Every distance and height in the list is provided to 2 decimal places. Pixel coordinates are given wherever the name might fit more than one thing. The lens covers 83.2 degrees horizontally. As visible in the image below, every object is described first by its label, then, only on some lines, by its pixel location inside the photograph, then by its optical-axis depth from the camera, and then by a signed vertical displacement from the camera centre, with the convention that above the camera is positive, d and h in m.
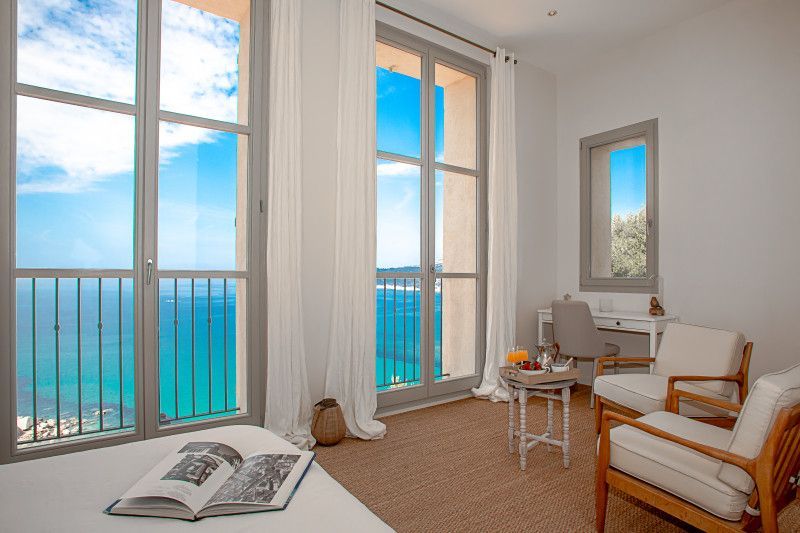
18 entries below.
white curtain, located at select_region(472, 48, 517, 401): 4.24 +0.38
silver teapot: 2.74 -0.55
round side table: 2.60 -0.88
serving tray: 2.56 -0.64
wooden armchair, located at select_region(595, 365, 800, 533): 1.52 -0.75
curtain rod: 3.66 +2.10
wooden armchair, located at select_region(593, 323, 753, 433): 2.70 -0.69
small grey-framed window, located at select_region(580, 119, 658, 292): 4.29 +0.57
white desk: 3.79 -0.49
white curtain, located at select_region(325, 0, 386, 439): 3.27 +0.24
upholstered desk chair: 3.91 -0.60
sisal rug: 2.11 -1.20
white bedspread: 1.03 -0.60
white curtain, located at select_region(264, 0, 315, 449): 2.98 +0.16
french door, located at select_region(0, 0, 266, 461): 2.51 +0.28
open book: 1.08 -0.57
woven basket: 3.01 -1.08
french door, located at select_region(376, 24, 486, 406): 3.90 +0.28
